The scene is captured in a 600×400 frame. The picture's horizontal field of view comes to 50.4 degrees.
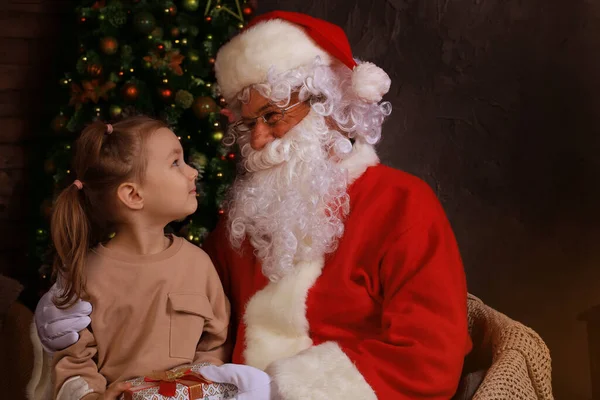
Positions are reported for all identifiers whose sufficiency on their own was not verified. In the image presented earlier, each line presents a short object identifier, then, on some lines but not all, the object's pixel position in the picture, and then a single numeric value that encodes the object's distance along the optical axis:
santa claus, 1.89
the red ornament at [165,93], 2.86
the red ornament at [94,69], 2.89
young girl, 1.92
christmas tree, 2.89
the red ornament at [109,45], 2.87
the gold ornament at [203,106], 2.87
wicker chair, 1.93
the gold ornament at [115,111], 2.86
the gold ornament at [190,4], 2.96
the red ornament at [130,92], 2.83
